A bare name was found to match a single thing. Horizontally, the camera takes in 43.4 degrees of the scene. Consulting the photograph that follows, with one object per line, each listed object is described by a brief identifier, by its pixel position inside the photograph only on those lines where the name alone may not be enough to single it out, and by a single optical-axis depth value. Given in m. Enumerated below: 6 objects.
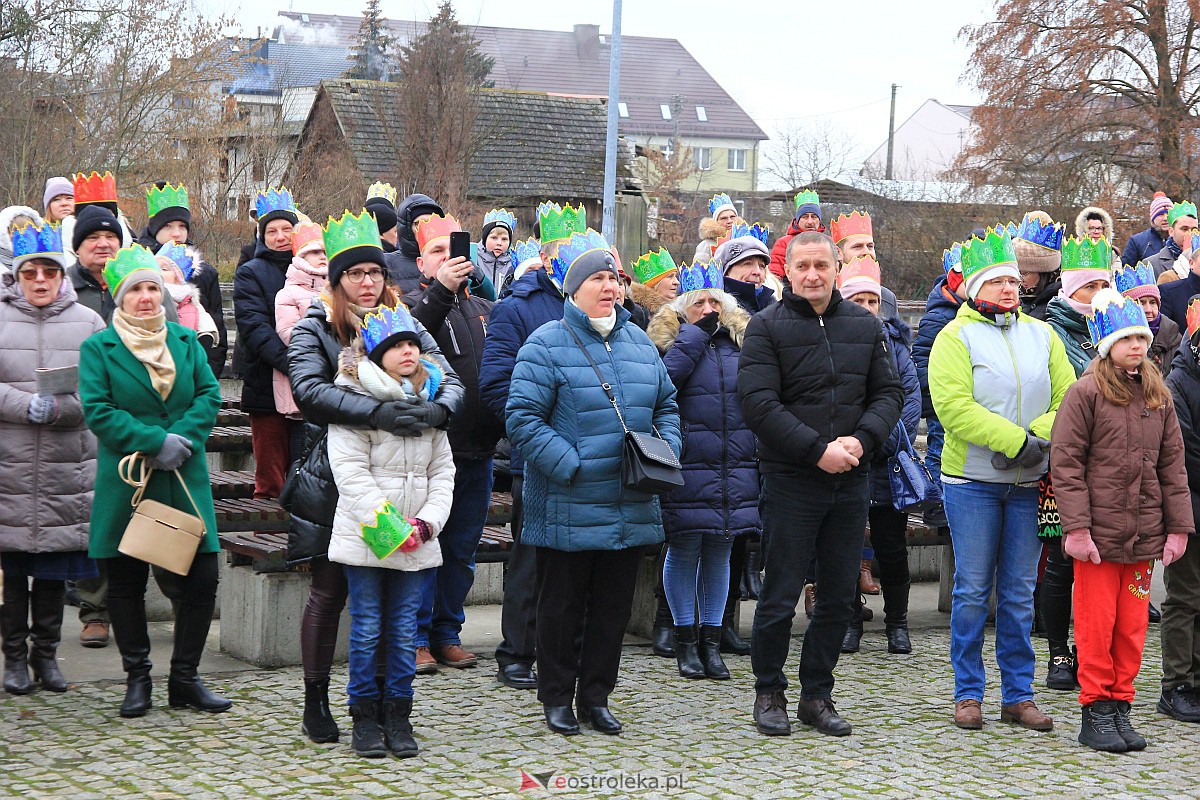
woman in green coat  6.37
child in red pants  6.37
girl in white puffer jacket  5.88
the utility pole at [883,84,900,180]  67.27
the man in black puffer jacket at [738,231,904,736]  6.36
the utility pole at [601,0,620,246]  23.17
